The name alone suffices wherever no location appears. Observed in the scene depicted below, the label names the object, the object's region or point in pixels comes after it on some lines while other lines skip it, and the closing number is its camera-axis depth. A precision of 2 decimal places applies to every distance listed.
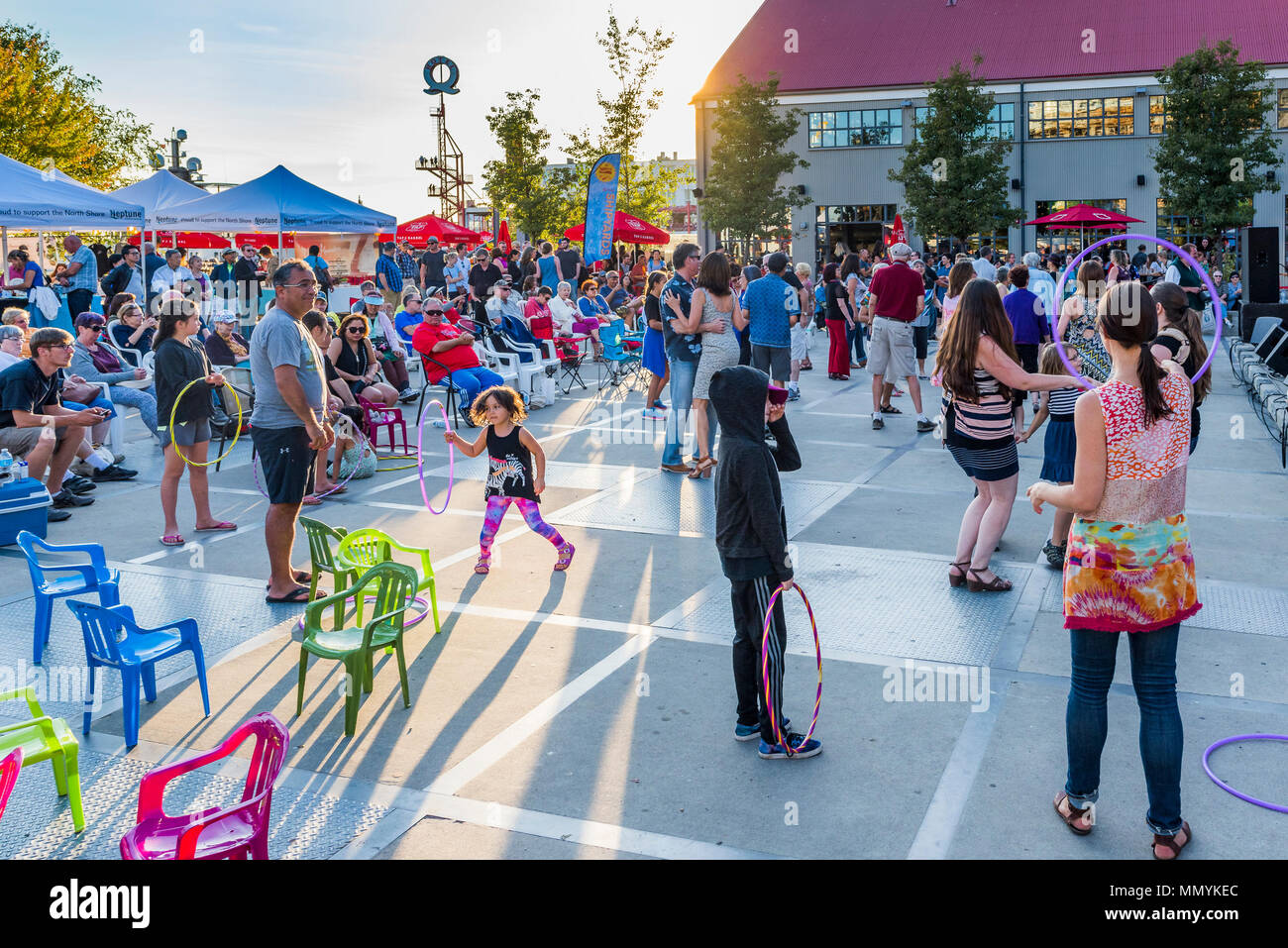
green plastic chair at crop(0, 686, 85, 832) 4.16
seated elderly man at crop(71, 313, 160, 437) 11.33
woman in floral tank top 3.74
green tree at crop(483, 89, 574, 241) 44.53
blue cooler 8.33
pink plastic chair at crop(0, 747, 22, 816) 3.61
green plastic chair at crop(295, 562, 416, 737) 5.07
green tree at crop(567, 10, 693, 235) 40.81
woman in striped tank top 6.29
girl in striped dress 7.13
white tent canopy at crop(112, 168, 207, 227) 22.06
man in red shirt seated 12.74
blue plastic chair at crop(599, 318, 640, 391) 16.67
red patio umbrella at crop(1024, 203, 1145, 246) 29.03
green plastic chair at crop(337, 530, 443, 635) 6.32
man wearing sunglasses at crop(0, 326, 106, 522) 8.91
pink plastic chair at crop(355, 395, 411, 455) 11.65
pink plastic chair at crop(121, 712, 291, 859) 3.43
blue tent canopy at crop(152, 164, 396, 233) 20.78
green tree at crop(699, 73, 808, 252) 40.59
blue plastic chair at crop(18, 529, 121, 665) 5.74
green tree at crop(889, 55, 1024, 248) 39.41
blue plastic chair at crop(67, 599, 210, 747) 4.98
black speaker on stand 20.91
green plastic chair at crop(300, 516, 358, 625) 6.40
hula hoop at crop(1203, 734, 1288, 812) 4.16
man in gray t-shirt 6.67
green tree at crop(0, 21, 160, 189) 37.19
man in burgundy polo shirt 12.44
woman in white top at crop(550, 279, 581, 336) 17.06
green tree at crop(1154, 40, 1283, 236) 33.75
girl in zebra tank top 7.33
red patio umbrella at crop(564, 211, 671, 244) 29.08
